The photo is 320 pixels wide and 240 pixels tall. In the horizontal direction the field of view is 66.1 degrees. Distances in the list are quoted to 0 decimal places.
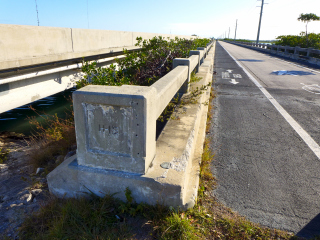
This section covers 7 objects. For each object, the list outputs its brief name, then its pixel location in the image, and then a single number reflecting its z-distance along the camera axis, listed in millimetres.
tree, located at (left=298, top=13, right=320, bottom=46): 23902
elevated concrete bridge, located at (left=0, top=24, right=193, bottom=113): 5164
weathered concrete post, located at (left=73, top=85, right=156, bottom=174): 2420
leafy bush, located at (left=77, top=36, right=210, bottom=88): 5096
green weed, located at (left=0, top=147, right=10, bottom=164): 4736
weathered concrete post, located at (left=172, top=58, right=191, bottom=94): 5702
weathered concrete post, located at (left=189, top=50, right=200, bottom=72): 8501
